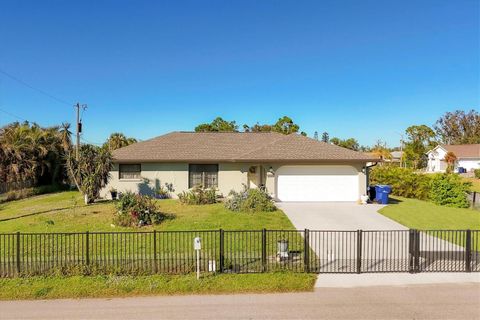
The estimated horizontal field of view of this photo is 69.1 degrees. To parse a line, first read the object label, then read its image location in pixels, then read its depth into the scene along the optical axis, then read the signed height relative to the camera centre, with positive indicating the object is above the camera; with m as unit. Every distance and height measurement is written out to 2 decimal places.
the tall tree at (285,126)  58.05 +5.03
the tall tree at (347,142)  65.31 +2.65
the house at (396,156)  76.22 +0.03
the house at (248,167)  21.55 -0.74
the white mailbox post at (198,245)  8.37 -2.14
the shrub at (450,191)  20.14 -2.06
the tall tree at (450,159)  57.41 -0.47
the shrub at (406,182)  23.34 -1.80
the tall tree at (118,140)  55.14 +2.56
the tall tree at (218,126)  62.98 +5.54
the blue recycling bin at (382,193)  20.84 -2.22
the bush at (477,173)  45.78 -2.23
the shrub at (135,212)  13.78 -2.26
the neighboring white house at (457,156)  60.12 -0.14
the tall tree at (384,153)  55.56 +0.50
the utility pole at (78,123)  26.42 +2.53
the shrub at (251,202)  17.33 -2.33
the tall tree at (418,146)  63.66 +2.07
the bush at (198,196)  19.45 -2.30
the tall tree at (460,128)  87.50 +7.19
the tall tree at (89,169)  19.55 -0.74
